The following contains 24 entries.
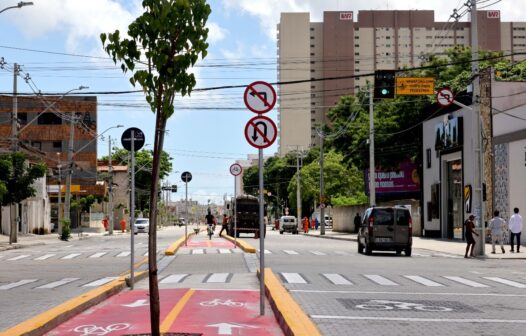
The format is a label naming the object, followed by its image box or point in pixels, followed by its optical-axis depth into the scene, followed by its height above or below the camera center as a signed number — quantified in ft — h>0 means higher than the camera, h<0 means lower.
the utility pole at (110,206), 225.35 +1.83
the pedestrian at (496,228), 104.37 -2.07
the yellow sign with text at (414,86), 107.98 +17.51
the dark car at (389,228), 98.17 -1.95
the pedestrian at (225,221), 180.44 -2.10
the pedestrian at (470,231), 97.70 -2.30
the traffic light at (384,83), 91.81 +15.12
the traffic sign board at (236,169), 98.51 +5.45
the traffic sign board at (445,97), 106.42 +15.67
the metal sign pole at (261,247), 35.21 -1.59
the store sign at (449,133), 150.92 +15.71
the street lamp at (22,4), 106.01 +28.13
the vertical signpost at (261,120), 36.35 +4.29
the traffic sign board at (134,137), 49.80 +4.76
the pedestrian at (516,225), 105.60 -1.68
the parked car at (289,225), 251.39 -4.03
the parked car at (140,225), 251.76 -4.07
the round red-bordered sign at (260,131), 36.42 +3.75
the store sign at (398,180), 219.82 +9.41
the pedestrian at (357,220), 192.05 -1.87
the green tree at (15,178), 139.74 +6.26
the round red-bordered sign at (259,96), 36.40 +5.39
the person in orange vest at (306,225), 253.73 -4.06
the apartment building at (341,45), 539.29 +117.50
